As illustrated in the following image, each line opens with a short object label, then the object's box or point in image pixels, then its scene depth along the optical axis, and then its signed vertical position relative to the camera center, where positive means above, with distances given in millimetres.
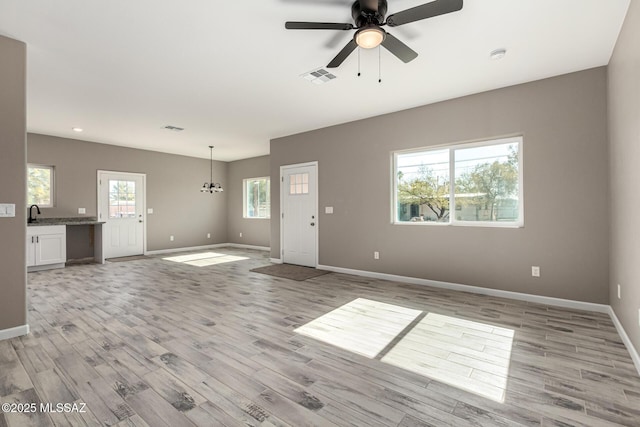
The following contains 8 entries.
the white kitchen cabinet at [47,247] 5746 -621
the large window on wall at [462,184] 4121 +418
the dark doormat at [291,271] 5427 -1097
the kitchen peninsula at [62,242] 5789 -574
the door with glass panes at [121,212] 7340 +51
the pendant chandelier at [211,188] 8102 +693
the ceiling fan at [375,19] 2127 +1409
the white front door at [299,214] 6238 -16
